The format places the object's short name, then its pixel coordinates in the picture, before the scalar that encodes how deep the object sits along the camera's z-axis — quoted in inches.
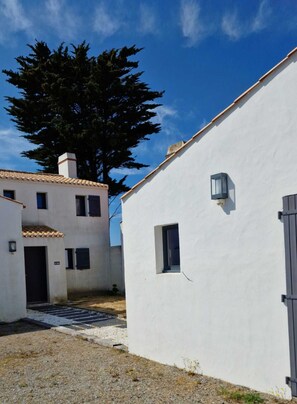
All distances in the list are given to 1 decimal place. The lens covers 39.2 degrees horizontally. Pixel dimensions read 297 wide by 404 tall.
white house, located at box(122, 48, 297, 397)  204.1
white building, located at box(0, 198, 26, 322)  518.6
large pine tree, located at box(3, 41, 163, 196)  1128.2
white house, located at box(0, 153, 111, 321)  677.9
